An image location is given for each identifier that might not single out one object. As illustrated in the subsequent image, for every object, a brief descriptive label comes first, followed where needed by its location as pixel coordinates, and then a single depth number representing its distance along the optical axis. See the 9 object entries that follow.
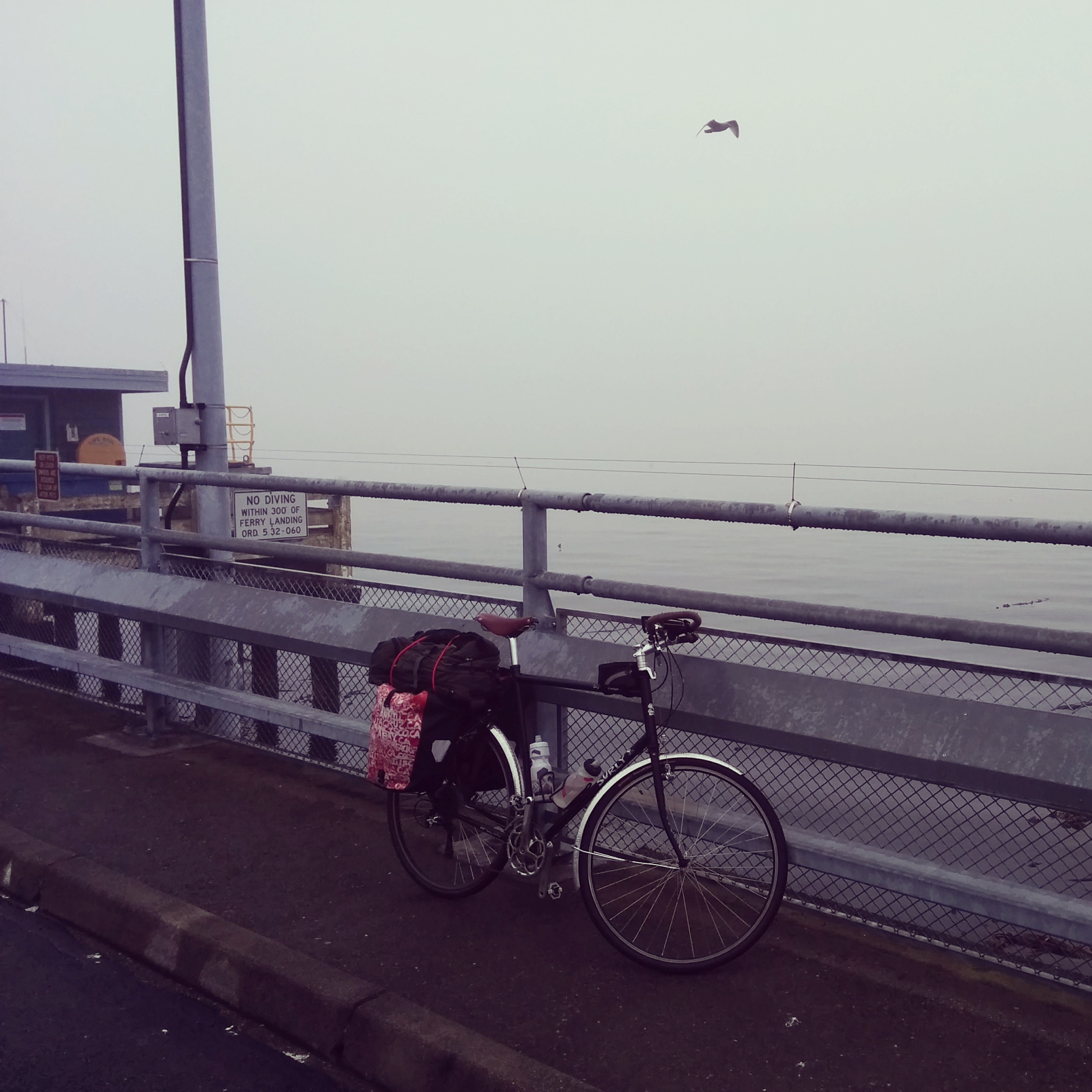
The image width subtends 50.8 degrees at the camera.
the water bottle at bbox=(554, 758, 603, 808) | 4.27
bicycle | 4.05
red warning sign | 7.49
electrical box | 7.73
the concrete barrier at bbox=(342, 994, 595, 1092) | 3.27
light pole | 7.47
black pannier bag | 4.36
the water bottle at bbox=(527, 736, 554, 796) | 4.46
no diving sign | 7.12
